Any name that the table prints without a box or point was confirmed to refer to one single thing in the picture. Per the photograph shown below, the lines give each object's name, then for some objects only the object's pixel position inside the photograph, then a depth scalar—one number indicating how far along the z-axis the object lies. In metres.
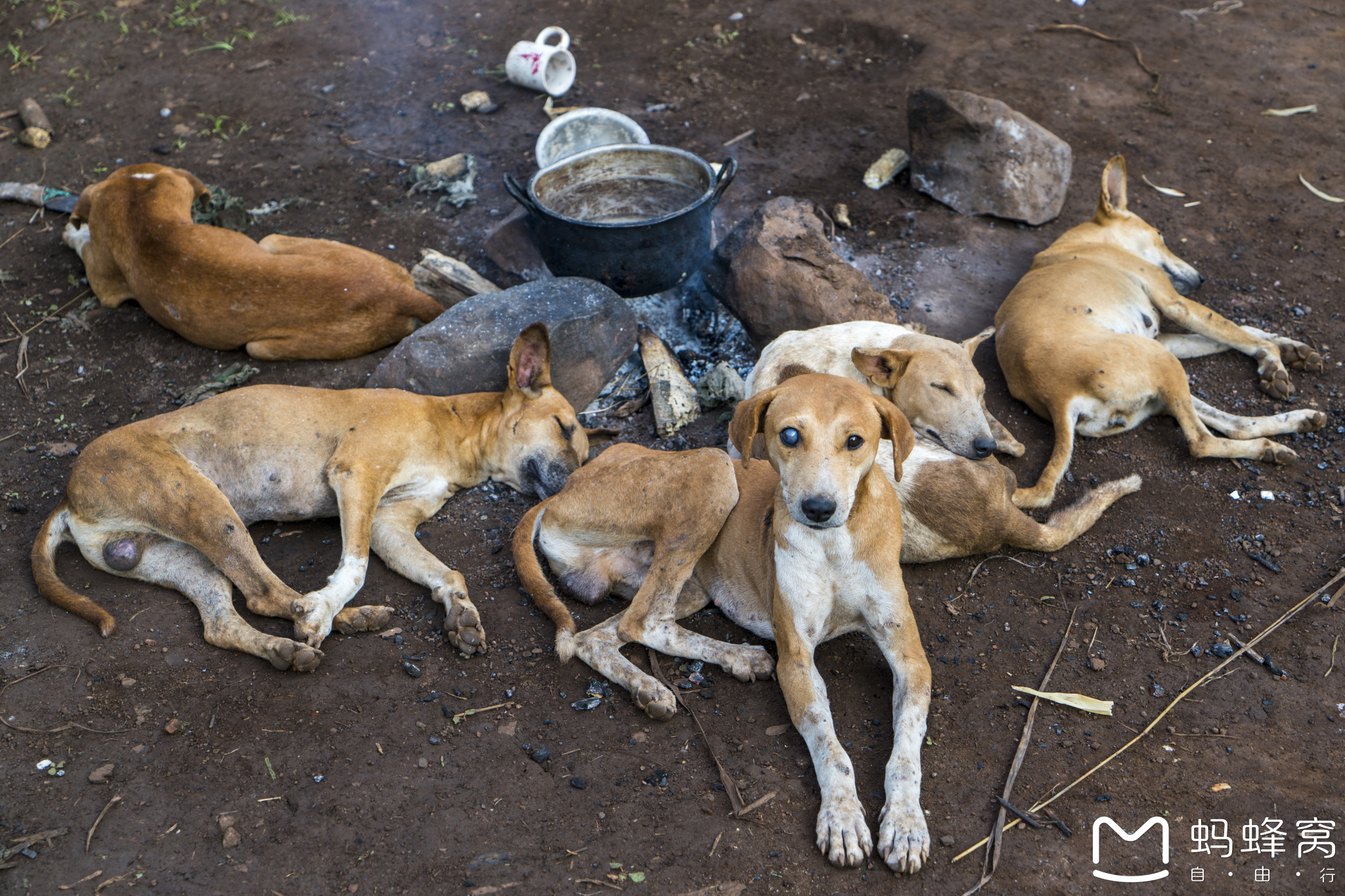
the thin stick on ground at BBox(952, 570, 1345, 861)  3.39
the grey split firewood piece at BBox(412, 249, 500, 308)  6.00
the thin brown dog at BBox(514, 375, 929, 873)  3.28
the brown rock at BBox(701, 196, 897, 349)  5.44
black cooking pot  5.50
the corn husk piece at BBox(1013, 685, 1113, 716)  3.70
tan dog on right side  4.91
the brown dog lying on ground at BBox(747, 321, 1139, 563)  4.23
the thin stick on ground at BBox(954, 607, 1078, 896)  3.12
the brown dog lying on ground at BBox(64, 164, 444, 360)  5.46
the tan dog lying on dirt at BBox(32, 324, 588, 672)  4.11
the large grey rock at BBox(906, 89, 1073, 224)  6.70
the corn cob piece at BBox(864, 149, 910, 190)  7.14
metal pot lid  6.87
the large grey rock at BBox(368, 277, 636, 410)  5.25
